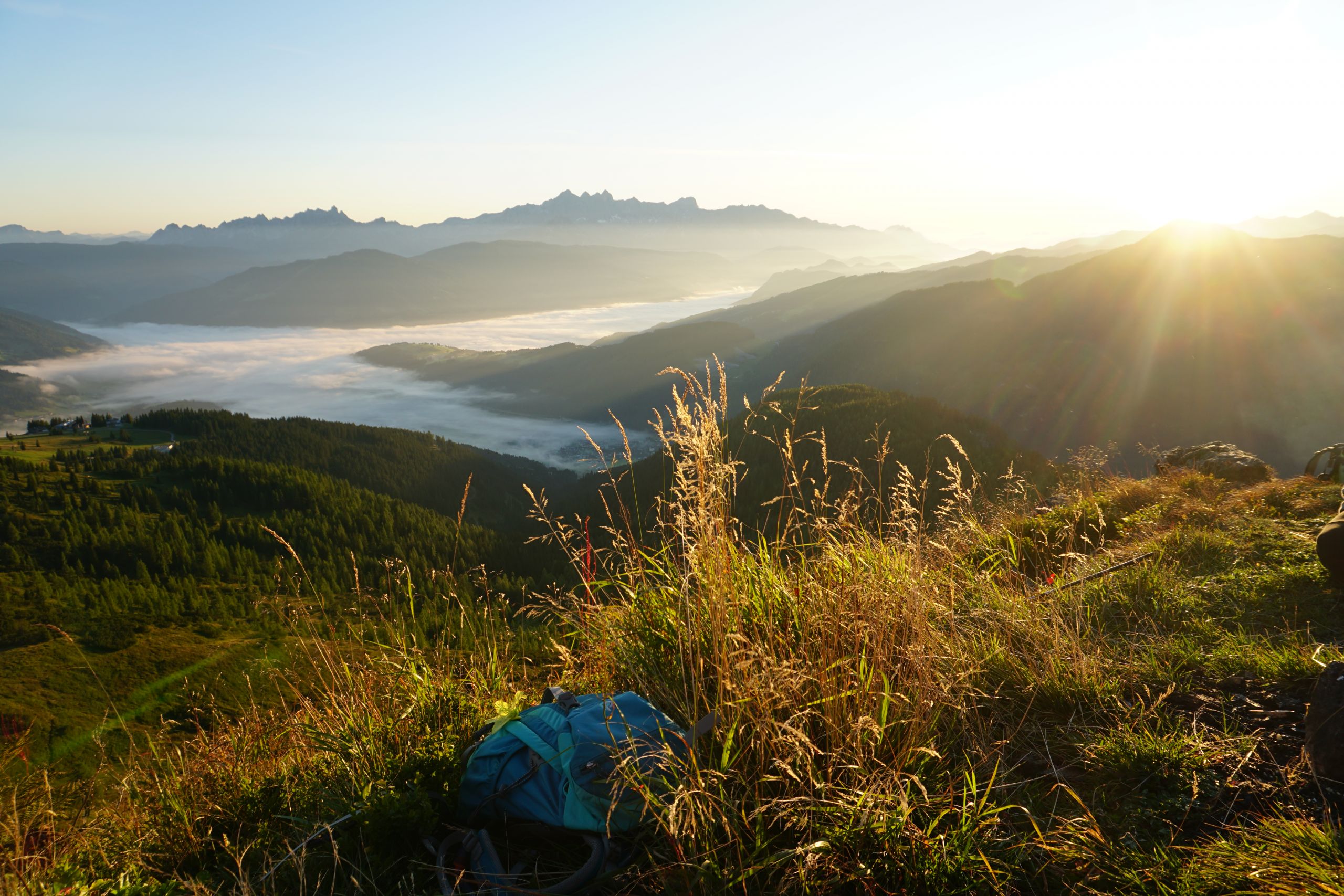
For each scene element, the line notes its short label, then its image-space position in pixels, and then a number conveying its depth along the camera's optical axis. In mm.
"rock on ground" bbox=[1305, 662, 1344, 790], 2262
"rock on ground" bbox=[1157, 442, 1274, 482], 8375
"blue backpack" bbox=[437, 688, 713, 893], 2227
